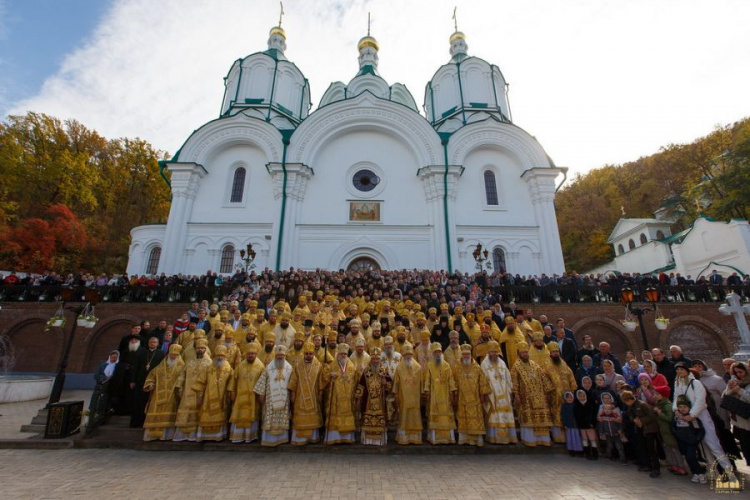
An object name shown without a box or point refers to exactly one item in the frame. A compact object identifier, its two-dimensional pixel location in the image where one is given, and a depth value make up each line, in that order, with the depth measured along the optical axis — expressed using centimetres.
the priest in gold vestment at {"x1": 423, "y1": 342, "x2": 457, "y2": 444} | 524
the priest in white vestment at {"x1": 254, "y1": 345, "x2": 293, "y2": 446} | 519
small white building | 1934
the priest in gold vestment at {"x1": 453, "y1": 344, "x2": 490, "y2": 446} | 523
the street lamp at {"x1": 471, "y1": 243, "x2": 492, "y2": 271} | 1423
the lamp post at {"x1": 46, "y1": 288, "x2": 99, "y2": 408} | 642
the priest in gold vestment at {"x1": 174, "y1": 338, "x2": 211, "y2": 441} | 531
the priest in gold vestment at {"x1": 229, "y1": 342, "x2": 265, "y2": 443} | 527
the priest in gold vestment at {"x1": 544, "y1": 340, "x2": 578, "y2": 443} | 545
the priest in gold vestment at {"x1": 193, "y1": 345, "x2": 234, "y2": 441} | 527
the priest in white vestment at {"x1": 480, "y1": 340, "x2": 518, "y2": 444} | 530
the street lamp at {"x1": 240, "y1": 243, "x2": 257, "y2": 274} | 1462
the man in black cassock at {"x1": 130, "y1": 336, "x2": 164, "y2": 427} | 582
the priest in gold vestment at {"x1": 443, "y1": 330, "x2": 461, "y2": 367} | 618
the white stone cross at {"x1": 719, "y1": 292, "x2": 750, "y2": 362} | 999
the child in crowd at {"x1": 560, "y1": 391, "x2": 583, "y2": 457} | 509
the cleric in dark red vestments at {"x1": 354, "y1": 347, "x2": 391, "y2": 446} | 520
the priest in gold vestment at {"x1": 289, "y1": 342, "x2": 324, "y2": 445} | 523
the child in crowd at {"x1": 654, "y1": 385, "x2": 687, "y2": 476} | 448
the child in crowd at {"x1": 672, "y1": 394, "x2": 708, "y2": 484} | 424
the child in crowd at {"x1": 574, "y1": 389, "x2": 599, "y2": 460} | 501
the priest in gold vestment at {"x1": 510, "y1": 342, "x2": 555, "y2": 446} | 530
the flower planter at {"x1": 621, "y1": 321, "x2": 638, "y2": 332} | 878
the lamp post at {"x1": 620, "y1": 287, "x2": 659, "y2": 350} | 799
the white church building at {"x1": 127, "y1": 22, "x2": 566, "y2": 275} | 1694
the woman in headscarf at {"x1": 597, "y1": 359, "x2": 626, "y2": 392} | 531
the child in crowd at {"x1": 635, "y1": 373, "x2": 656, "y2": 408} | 480
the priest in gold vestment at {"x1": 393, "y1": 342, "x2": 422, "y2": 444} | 525
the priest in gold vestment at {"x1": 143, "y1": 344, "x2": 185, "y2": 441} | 538
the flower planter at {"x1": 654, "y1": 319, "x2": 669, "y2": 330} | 840
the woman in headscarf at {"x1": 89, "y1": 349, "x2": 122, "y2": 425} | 571
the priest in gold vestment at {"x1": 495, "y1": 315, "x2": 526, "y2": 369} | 716
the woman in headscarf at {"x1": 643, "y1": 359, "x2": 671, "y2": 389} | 492
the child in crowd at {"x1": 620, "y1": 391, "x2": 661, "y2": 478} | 446
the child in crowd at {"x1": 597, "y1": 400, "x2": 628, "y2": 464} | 484
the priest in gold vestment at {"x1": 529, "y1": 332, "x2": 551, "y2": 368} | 598
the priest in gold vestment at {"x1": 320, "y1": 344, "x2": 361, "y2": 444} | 521
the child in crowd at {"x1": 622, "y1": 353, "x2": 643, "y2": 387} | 570
